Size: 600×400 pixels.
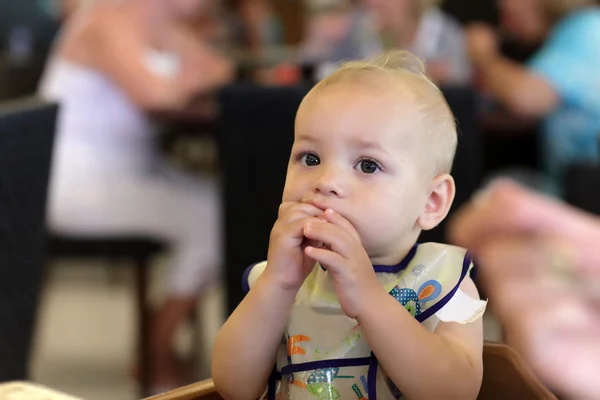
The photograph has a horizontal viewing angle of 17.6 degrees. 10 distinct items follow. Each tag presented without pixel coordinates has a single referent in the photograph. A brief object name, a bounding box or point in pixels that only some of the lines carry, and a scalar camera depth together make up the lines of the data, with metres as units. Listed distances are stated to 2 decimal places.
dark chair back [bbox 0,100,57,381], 1.88
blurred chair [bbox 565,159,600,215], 2.26
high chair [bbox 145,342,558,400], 1.50
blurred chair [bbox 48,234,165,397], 3.21
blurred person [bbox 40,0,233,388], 3.24
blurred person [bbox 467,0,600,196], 3.05
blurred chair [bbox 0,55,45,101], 4.06
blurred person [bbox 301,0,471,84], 3.74
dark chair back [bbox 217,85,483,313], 2.23
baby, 1.41
